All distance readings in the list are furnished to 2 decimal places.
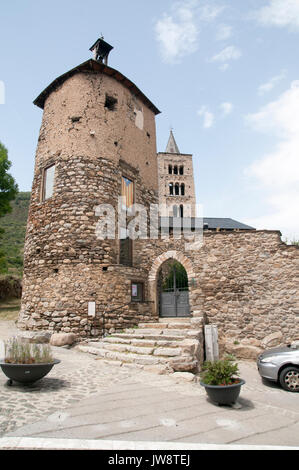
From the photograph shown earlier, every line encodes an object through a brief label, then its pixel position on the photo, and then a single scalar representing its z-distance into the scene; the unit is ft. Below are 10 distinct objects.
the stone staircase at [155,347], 22.45
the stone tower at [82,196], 32.37
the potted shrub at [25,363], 15.96
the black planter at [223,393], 15.93
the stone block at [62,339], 29.15
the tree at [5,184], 58.75
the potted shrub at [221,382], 15.97
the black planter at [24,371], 15.91
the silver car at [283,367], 23.12
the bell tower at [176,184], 143.23
